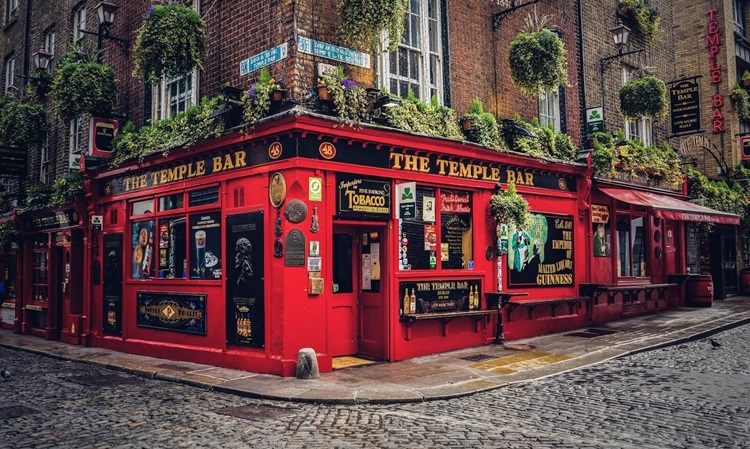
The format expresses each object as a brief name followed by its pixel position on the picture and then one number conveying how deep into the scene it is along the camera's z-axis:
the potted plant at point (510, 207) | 13.02
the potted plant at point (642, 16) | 18.97
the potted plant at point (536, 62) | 12.96
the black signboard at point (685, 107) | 19.28
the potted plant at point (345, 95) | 10.33
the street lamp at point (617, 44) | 16.91
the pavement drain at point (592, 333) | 13.90
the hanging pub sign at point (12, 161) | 18.31
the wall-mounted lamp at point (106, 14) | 14.26
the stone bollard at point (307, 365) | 9.54
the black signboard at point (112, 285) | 14.17
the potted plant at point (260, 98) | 10.25
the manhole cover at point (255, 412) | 7.46
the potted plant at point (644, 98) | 16.55
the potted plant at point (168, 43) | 11.05
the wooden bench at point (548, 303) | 13.29
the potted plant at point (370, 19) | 10.22
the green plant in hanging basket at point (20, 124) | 17.52
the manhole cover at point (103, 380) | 9.92
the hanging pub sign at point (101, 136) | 14.19
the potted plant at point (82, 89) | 13.58
